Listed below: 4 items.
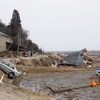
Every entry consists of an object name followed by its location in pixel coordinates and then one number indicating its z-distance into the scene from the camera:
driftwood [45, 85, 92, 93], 24.75
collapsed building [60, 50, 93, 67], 56.44
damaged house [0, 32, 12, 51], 64.88
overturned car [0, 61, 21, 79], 32.88
